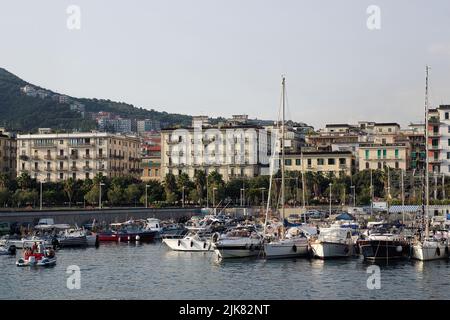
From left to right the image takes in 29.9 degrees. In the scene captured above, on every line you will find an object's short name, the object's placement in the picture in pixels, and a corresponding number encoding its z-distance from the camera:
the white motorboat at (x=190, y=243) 74.85
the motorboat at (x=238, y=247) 65.31
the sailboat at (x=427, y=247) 61.91
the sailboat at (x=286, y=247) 64.31
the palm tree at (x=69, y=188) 125.88
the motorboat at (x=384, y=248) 61.75
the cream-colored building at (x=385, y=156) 145.00
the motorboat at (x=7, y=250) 73.00
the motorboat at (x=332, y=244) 64.62
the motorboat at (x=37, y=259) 60.78
